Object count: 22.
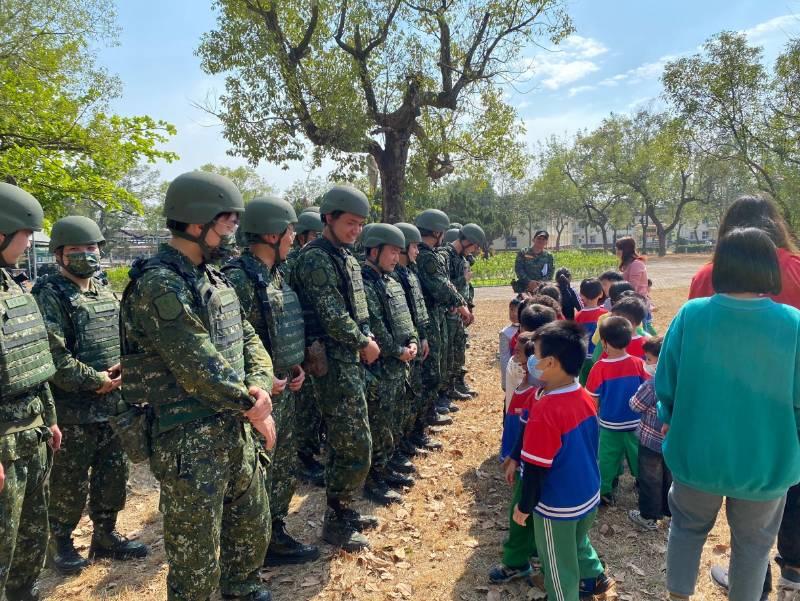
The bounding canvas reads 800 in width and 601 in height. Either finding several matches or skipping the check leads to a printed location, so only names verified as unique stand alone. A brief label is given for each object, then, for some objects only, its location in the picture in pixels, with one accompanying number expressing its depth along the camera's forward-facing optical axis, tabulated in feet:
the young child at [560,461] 9.12
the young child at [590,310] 19.45
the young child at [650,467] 12.62
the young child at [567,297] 22.24
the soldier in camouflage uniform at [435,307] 20.68
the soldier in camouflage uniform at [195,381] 7.98
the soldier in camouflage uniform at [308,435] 17.29
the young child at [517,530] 11.18
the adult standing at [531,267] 31.53
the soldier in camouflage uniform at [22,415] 8.89
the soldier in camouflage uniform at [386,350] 15.14
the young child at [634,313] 15.62
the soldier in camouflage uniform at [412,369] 17.93
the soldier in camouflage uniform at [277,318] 11.35
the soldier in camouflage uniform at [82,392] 12.35
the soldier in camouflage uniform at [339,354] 12.77
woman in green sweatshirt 8.11
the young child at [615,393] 13.73
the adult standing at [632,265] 22.49
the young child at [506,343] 16.31
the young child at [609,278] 21.83
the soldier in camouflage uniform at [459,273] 25.46
